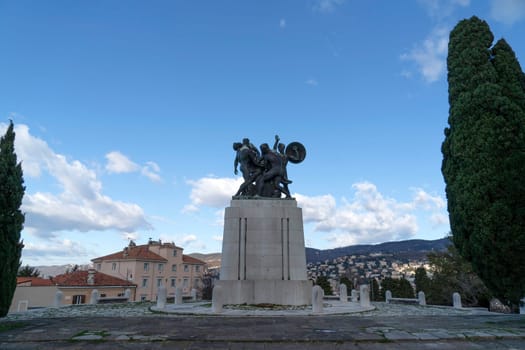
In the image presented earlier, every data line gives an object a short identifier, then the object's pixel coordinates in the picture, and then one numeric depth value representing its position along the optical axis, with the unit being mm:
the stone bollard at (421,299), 21469
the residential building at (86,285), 37125
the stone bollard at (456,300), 20217
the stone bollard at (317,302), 14234
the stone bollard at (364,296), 18203
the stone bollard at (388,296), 25594
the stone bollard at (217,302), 14008
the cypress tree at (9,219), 12172
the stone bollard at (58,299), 20158
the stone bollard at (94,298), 22216
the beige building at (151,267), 49906
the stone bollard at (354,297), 25161
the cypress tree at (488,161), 10695
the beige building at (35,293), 34969
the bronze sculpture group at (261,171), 20375
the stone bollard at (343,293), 23958
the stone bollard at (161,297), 17141
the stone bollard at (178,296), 19797
